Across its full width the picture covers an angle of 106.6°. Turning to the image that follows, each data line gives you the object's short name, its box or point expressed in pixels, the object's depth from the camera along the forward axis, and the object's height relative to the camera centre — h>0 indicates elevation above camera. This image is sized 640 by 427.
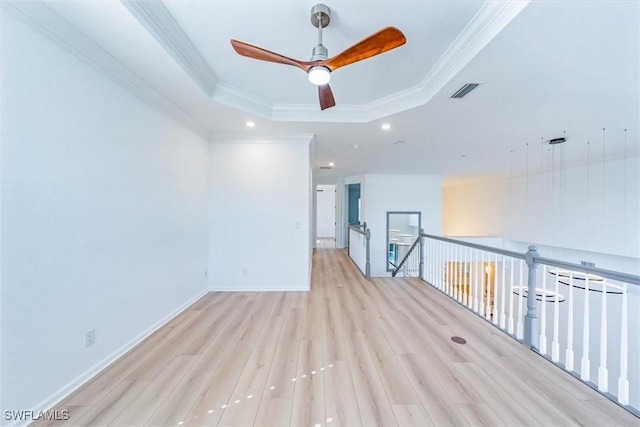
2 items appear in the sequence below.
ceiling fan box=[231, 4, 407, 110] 1.51 +1.09
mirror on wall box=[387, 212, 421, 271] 8.03 -0.85
